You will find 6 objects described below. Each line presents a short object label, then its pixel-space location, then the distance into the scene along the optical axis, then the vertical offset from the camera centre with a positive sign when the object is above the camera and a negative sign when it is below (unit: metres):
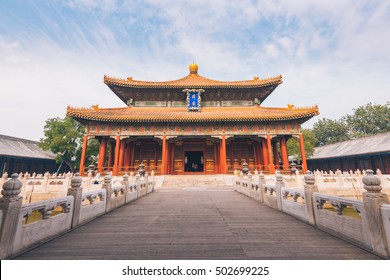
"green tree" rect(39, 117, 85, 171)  24.90 +4.39
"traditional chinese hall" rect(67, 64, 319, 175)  16.67 +4.43
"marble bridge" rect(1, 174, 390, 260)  2.72 -1.16
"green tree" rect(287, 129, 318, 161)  26.75 +3.58
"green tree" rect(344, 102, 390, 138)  38.28 +11.40
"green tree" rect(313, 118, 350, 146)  44.94 +10.38
